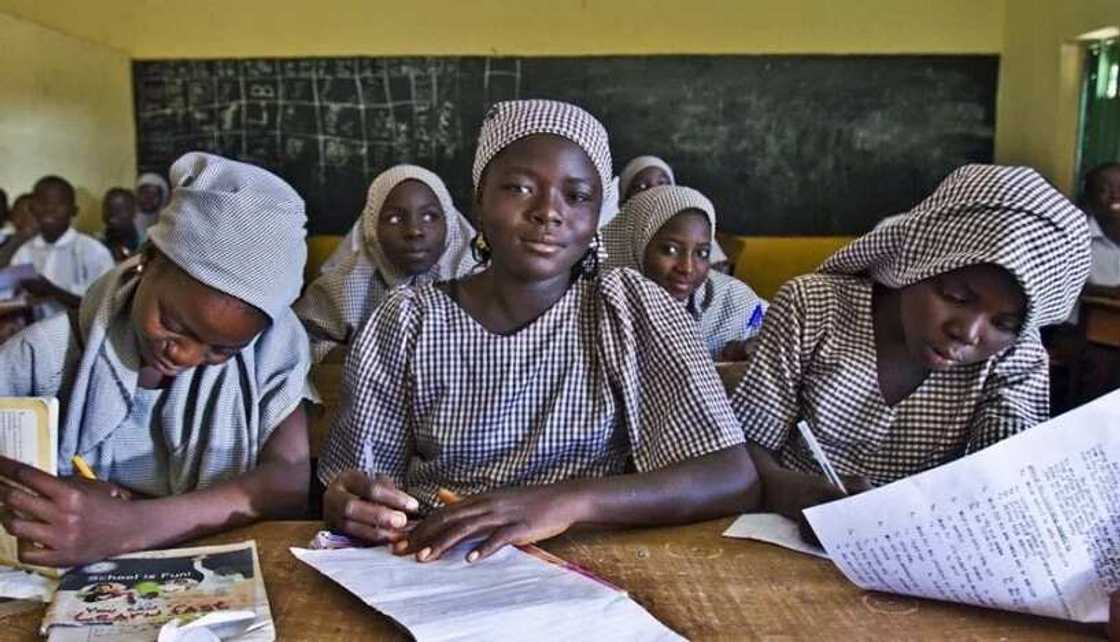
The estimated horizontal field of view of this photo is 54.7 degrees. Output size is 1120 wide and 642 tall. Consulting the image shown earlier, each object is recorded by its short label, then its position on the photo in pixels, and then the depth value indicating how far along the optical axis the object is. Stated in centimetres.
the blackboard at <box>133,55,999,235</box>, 714
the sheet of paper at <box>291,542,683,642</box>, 94
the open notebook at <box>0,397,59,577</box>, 113
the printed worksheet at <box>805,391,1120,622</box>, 98
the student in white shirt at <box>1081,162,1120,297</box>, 552
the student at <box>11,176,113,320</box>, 593
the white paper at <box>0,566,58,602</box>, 104
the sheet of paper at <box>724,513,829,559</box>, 121
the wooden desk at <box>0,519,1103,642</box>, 97
